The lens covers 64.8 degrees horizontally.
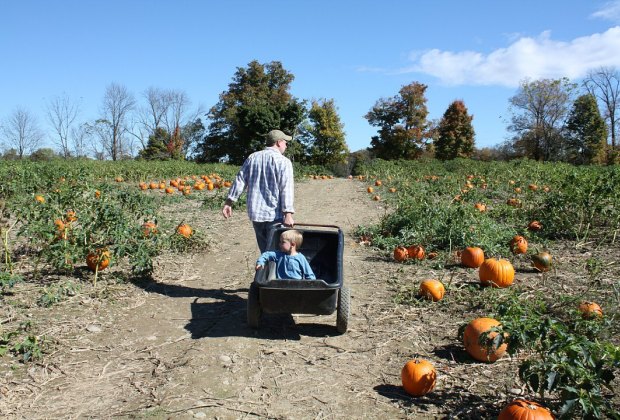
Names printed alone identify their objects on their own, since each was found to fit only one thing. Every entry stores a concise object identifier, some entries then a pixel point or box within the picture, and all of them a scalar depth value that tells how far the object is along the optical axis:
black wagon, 3.98
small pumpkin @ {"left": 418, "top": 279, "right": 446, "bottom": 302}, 5.11
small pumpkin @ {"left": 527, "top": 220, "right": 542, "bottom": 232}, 8.10
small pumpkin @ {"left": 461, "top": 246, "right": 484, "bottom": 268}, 6.26
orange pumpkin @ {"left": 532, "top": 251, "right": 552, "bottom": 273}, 5.94
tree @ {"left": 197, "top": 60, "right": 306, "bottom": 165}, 41.38
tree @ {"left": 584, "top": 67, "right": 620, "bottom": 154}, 54.72
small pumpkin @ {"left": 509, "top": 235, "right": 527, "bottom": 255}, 6.75
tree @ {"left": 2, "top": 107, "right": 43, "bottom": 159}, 58.53
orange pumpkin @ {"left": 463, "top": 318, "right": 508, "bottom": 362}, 3.70
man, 5.04
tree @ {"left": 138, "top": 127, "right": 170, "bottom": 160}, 51.14
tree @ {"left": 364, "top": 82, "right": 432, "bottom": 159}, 50.41
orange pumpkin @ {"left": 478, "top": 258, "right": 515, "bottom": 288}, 5.34
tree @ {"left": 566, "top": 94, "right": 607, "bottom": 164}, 49.94
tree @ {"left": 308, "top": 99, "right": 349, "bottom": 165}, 51.53
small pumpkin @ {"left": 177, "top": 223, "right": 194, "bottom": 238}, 7.50
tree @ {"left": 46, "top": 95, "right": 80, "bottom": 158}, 57.55
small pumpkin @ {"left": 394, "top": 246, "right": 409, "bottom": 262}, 6.79
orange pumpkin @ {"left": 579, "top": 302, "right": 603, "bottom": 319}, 3.89
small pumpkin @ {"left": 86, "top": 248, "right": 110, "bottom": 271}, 5.54
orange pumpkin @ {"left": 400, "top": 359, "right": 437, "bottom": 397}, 3.25
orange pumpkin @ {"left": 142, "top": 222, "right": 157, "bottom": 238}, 6.21
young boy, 4.54
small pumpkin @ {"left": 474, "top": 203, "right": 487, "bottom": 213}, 9.28
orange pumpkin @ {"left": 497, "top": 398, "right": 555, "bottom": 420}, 2.61
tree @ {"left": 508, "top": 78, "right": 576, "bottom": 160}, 54.00
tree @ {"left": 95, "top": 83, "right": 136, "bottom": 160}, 61.85
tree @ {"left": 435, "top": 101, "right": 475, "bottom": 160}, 51.22
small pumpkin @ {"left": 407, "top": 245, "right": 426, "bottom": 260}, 6.74
